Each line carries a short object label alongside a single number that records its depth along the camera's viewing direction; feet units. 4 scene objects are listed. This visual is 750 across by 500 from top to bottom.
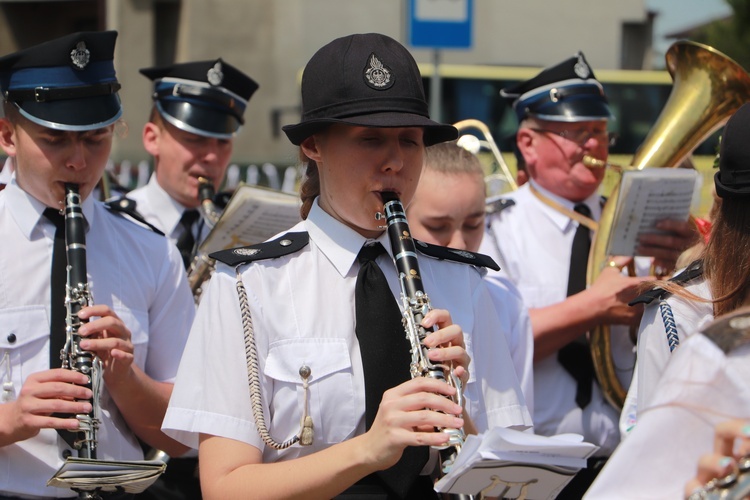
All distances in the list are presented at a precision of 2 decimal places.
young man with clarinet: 20.83
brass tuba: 29.43
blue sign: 42.42
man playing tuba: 28.58
